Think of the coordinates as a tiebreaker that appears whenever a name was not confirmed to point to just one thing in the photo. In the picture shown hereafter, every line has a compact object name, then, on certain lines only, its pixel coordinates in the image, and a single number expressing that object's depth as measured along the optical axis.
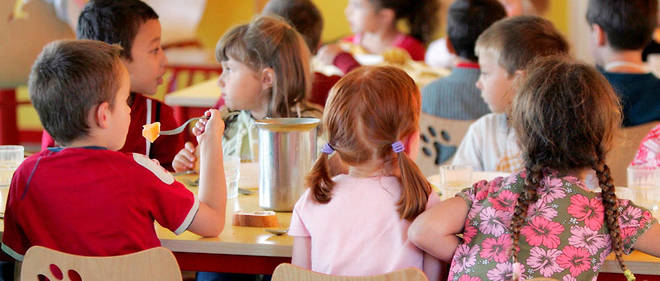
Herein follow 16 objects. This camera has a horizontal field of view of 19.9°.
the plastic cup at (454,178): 3.95
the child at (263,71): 4.36
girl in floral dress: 3.49
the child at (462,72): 4.90
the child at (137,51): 4.27
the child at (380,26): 7.53
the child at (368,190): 3.57
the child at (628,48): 4.70
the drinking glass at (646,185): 3.87
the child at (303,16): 5.14
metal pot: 3.81
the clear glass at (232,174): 3.96
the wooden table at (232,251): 3.60
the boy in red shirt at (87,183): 3.59
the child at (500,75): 4.37
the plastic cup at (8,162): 4.06
